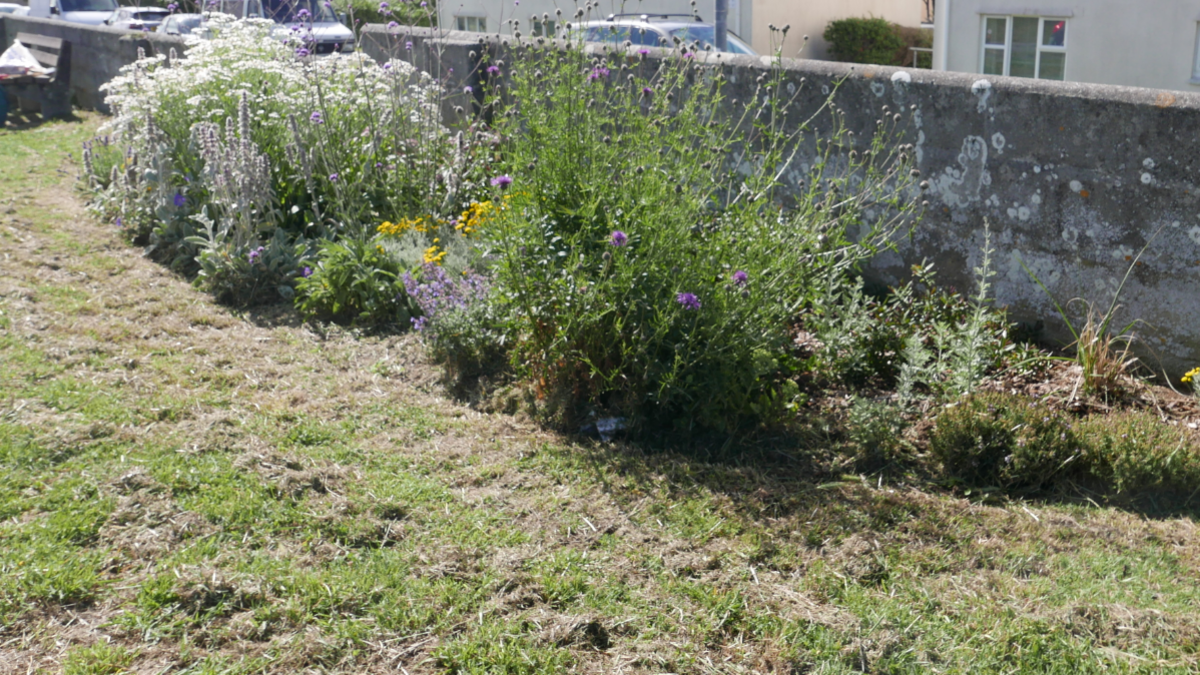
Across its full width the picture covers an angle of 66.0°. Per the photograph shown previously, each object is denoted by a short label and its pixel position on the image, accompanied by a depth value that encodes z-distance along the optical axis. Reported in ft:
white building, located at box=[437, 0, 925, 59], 64.03
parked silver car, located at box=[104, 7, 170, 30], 58.51
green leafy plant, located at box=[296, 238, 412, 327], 17.83
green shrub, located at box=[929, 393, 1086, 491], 12.09
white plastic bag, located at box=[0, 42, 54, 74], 38.60
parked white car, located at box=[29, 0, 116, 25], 66.74
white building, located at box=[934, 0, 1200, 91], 43.80
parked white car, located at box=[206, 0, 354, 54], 47.70
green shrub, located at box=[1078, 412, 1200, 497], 11.73
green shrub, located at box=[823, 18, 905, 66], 71.31
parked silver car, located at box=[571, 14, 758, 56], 38.96
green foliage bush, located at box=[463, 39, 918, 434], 12.84
